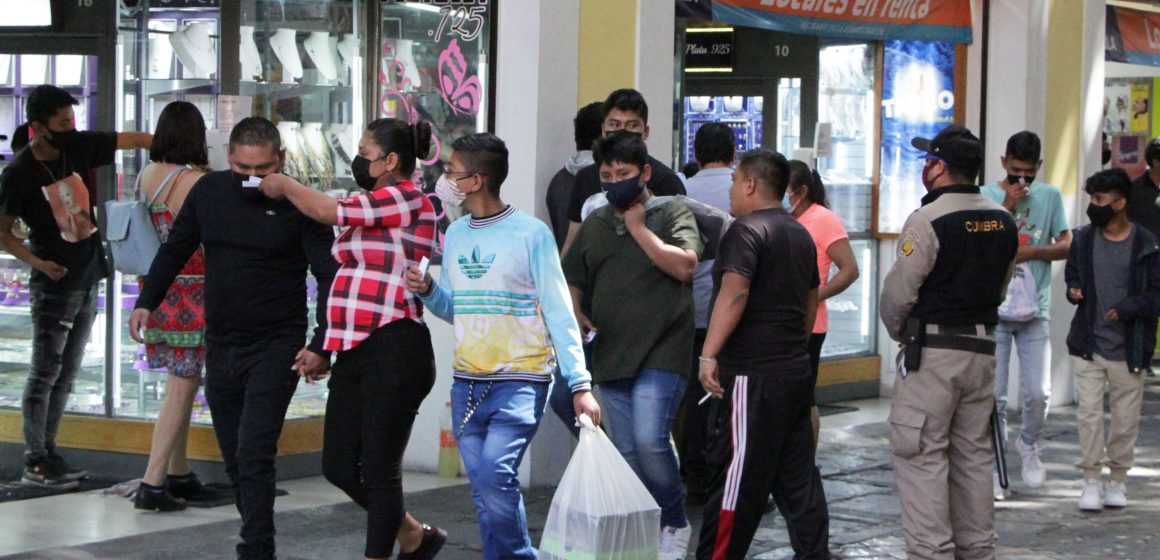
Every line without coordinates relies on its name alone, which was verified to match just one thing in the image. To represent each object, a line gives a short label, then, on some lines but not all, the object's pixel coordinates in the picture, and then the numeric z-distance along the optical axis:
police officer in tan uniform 13.11
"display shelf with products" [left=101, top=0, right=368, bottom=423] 17.72
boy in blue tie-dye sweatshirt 11.91
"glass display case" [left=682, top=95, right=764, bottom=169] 25.94
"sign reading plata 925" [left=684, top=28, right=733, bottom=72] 25.92
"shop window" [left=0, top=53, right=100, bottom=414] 18.27
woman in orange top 16.05
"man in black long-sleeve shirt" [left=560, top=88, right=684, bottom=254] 15.12
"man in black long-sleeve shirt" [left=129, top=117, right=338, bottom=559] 12.75
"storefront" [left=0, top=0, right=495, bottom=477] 17.75
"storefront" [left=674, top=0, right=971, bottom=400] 25.36
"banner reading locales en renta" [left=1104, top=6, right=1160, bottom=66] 30.48
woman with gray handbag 15.82
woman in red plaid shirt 12.06
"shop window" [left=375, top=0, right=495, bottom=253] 18.14
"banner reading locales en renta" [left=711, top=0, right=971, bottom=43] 21.22
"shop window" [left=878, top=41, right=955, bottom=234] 25.55
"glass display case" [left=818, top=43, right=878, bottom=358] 25.50
